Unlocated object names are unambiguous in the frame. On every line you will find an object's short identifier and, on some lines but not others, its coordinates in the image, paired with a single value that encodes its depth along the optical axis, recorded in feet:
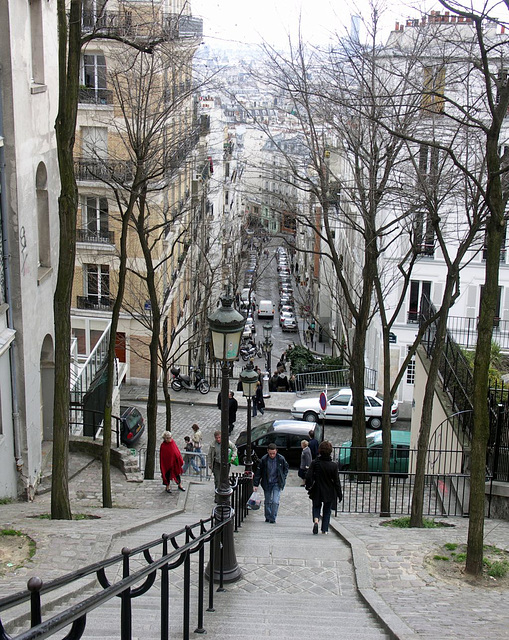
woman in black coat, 35.68
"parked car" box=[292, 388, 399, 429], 84.53
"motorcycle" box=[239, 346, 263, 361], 147.64
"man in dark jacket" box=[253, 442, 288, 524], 38.99
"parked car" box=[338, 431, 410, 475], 59.98
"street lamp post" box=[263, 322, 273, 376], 148.66
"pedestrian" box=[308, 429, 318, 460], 57.41
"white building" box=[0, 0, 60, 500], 40.04
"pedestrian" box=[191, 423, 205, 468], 61.11
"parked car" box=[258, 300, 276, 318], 241.14
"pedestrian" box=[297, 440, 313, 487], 52.95
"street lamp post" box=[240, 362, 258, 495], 55.01
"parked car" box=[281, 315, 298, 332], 223.92
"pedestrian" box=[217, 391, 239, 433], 72.69
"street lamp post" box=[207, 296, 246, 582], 27.07
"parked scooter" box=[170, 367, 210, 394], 98.17
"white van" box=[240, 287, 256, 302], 246.06
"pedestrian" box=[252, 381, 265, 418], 85.40
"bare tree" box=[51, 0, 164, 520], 31.32
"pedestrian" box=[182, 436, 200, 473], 59.57
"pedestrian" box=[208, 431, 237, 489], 47.27
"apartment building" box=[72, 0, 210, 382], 92.84
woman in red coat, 47.34
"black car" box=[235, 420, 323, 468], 64.08
